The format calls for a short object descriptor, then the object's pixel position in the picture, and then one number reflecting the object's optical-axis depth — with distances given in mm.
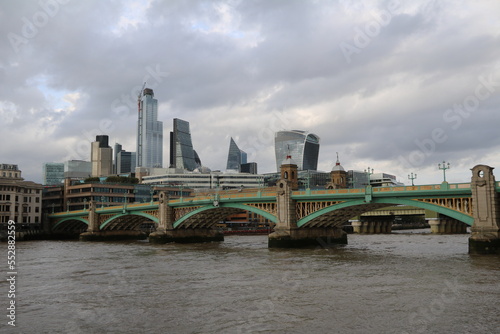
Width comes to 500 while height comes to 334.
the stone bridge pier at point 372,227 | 137500
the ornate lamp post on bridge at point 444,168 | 52094
